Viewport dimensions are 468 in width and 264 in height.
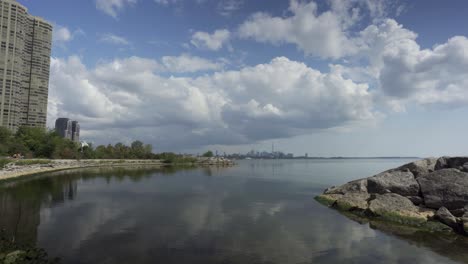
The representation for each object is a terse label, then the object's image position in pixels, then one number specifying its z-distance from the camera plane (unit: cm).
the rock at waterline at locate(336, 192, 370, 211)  3569
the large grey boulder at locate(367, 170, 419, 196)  3631
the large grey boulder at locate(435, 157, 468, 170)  3971
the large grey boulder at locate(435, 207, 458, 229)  2742
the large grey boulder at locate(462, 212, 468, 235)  2589
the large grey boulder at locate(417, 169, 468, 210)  3080
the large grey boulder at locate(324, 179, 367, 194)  4128
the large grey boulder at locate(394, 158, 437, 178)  4159
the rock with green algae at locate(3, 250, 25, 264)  1506
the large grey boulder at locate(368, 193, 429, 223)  2998
